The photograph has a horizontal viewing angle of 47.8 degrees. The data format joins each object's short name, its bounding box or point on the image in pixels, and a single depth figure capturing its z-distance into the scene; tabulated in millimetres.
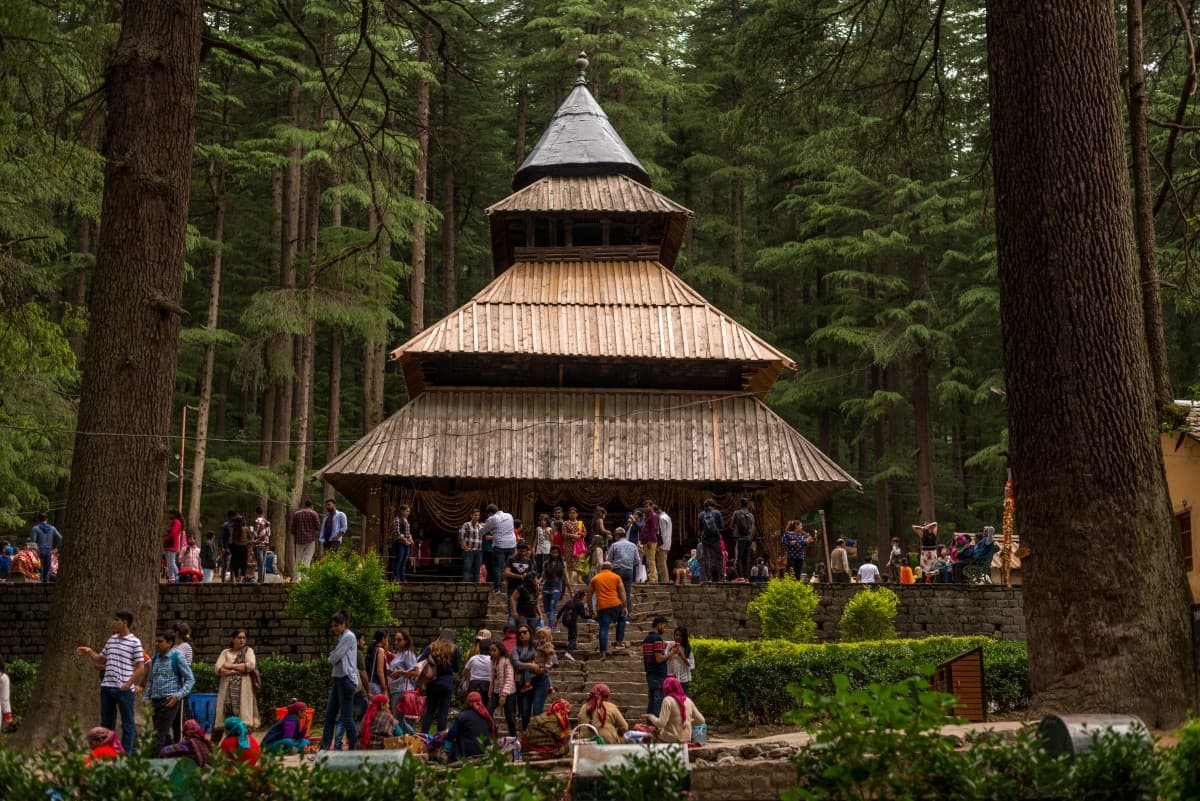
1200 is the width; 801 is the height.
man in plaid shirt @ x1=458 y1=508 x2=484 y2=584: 22203
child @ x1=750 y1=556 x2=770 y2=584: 23541
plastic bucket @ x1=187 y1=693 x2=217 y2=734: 16359
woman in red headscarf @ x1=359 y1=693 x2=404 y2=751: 14180
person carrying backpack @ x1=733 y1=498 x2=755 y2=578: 23328
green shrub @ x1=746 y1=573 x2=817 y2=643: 20422
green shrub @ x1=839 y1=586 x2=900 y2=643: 20609
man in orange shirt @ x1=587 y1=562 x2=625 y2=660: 18156
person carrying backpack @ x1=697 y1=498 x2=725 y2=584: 22906
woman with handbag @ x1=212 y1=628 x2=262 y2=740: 15680
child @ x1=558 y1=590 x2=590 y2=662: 18188
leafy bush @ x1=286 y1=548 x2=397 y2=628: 19609
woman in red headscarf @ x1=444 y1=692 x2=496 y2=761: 12789
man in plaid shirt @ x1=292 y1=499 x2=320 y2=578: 22875
